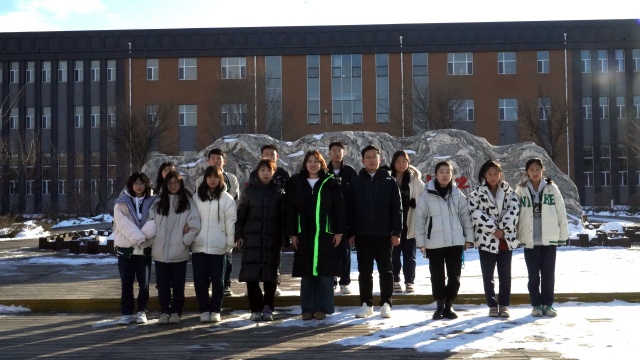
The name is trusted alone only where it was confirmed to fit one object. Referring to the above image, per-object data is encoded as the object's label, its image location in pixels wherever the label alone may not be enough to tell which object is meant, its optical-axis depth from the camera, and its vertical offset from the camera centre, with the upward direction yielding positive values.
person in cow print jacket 6.93 -0.31
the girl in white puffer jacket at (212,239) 7.02 -0.37
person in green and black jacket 6.91 -0.23
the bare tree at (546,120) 37.38 +4.64
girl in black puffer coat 6.86 -0.32
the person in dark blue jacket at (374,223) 6.98 -0.22
